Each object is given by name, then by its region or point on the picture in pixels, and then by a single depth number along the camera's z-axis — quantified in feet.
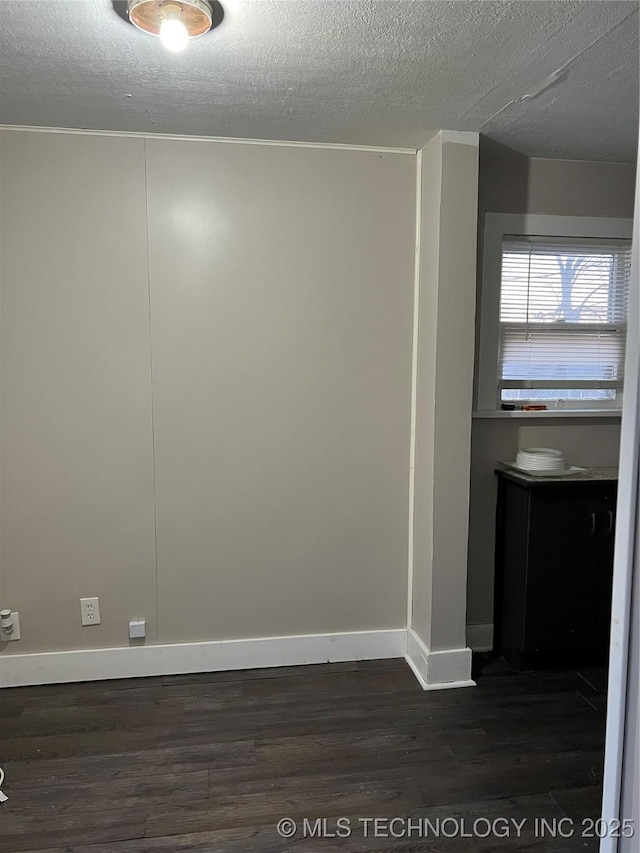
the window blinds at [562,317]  10.01
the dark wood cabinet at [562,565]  9.23
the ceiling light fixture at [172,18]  5.39
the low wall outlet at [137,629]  9.12
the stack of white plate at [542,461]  9.48
